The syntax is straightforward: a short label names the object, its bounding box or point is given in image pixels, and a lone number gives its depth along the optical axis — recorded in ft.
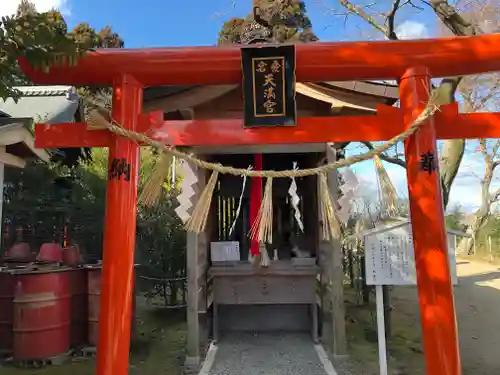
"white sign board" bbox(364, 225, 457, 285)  14.83
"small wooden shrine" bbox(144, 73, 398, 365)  17.38
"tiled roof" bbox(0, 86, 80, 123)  31.83
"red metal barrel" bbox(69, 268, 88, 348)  19.51
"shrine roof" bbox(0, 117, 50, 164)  14.17
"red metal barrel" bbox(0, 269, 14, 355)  18.51
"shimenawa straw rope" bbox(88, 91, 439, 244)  9.70
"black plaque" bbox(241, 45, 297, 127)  10.30
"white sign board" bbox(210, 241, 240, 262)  21.13
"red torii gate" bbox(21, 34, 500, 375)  9.98
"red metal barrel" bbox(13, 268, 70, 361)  17.22
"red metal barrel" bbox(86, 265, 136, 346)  19.31
